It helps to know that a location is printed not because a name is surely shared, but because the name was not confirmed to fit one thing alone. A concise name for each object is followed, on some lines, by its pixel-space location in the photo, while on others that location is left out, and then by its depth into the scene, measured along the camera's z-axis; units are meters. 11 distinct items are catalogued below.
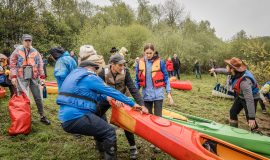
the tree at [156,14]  36.46
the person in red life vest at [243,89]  4.34
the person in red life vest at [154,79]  4.50
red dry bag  4.75
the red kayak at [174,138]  3.35
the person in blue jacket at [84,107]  3.07
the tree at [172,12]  34.62
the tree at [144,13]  36.72
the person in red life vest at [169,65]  16.81
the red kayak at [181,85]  12.15
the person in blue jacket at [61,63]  4.45
